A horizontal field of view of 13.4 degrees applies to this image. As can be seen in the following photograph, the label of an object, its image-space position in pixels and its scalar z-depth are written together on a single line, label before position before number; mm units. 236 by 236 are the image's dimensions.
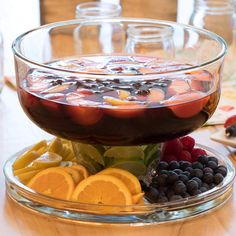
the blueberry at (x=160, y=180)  1212
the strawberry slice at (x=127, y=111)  1152
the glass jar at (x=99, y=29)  1479
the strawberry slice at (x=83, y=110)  1158
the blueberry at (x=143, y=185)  1207
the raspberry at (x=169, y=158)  1284
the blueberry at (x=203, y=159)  1281
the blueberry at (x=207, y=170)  1246
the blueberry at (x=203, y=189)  1209
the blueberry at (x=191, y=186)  1204
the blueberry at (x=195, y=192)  1200
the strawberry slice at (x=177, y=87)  1178
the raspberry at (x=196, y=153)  1306
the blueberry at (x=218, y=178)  1236
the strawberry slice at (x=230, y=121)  1455
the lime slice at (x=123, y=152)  1219
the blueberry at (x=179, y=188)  1195
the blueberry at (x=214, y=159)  1286
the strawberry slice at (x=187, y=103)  1170
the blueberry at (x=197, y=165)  1256
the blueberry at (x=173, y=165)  1257
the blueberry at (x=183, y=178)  1216
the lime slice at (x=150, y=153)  1241
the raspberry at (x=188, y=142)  1322
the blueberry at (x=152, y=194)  1192
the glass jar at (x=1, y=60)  1643
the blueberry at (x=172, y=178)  1212
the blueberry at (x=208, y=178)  1233
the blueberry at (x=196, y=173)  1236
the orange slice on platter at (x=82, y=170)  1224
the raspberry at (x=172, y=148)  1296
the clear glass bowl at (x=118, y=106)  1156
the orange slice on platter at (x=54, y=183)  1194
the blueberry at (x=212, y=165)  1267
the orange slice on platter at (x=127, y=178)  1186
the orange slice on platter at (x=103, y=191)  1174
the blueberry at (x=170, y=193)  1193
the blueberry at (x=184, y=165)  1257
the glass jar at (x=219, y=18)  1874
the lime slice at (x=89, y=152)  1233
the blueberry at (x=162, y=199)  1186
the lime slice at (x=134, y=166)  1223
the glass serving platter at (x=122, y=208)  1161
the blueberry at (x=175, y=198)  1185
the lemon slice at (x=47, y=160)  1252
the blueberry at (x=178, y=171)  1235
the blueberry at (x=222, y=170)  1258
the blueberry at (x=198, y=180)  1218
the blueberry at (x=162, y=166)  1257
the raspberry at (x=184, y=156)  1292
